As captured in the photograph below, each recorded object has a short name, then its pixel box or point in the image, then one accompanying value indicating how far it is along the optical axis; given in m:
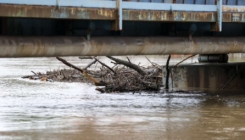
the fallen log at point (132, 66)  25.53
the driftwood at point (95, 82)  26.30
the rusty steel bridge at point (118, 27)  14.08
